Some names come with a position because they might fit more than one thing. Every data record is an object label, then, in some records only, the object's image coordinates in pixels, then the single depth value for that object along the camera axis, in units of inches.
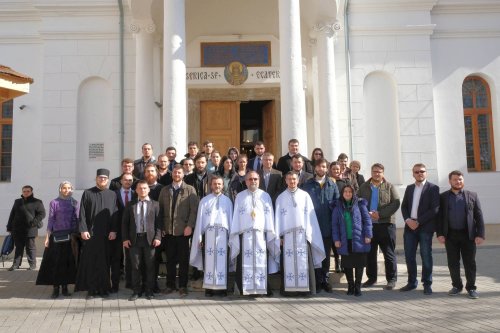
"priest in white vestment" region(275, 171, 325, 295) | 264.5
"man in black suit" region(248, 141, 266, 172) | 325.1
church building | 517.0
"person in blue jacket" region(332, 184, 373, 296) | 265.0
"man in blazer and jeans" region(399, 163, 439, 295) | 268.4
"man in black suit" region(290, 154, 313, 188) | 291.6
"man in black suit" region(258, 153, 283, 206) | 292.8
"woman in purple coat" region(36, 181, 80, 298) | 274.4
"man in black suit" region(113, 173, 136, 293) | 282.2
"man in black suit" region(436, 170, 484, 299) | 255.1
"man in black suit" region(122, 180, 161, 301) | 265.7
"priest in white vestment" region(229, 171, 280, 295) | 263.3
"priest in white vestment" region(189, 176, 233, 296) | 265.9
